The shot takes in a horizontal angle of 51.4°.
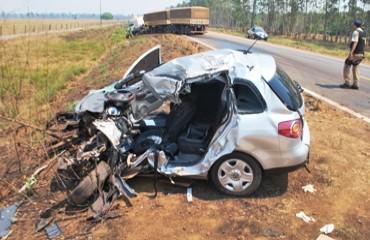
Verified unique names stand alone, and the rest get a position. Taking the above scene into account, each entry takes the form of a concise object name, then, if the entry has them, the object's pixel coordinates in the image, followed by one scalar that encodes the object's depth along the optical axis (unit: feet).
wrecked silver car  15.62
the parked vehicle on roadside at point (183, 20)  136.67
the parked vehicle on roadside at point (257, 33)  128.81
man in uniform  36.27
